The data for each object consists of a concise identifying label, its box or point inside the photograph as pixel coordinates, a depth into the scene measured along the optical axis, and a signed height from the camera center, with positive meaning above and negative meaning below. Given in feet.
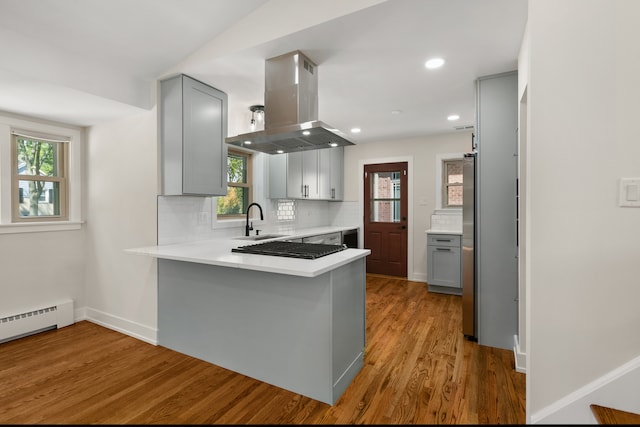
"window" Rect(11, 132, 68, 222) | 9.82 +1.04
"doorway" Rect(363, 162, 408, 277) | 17.48 -0.45
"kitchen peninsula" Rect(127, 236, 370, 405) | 6.37 -2.46
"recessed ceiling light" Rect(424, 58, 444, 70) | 7.94 +3.80
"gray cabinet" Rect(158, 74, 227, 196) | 8.82 +2.17
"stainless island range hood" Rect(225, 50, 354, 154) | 7.54 +2.64
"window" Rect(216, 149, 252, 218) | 12.34 +0.92
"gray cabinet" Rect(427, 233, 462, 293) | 14.19 -2.48
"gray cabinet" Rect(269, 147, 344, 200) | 13.80 +1.70
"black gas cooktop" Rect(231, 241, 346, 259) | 6.97 -0.99
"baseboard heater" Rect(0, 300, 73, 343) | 9.24 -3.47
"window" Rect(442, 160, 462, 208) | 16.20 +1.37
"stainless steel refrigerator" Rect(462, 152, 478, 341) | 9.06 -1.23
